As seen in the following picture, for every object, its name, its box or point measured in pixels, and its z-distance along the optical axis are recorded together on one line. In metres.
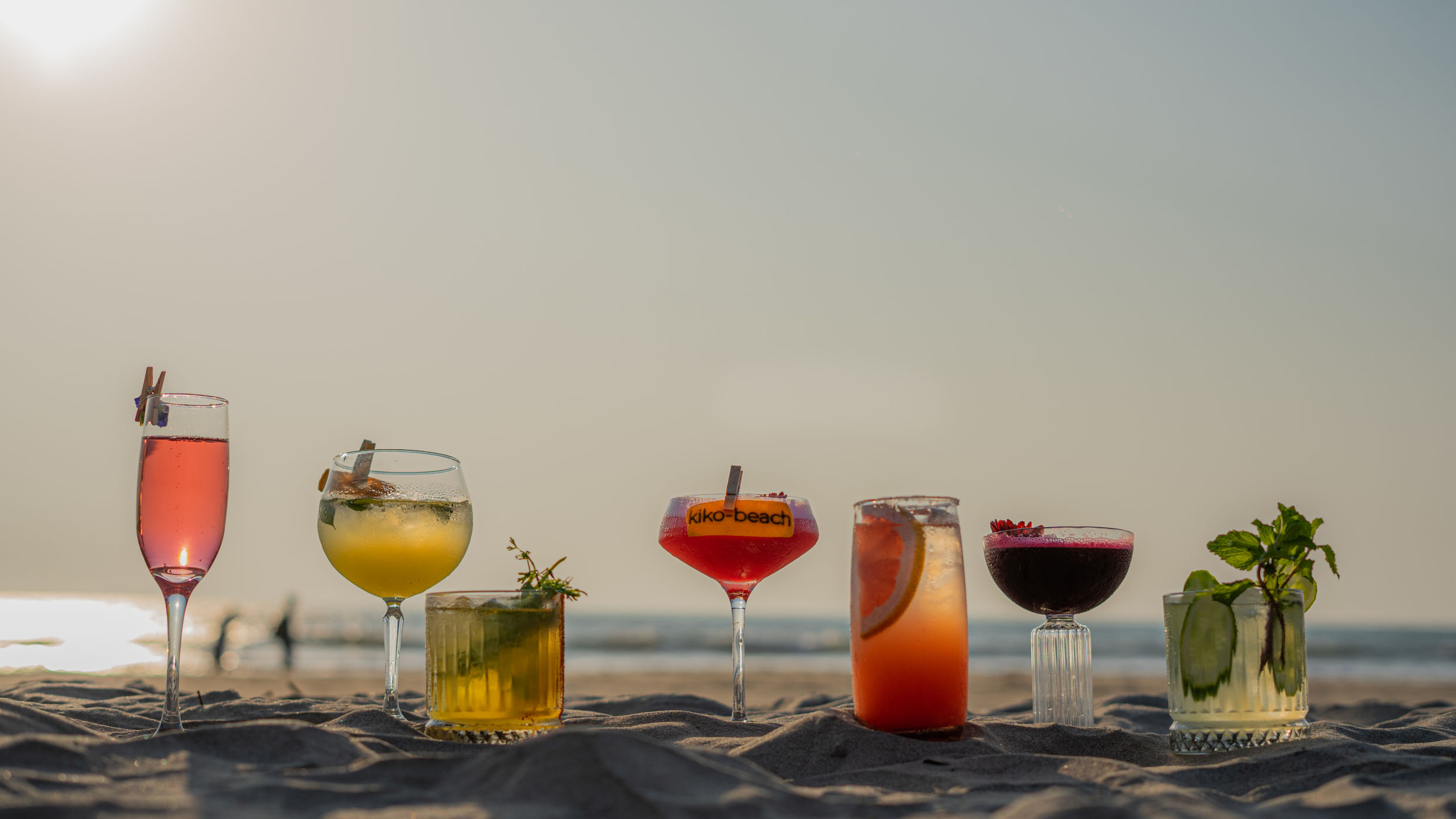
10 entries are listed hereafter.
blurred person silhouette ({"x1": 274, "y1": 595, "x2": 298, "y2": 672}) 13.75
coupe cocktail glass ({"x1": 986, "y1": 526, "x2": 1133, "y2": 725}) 2.93
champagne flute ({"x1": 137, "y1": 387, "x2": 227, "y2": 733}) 2.59
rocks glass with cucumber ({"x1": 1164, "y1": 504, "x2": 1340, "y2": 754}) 2.56
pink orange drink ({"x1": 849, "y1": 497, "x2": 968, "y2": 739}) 2.62
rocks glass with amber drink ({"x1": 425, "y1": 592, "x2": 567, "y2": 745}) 2.60
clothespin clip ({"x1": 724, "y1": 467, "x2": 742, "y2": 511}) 3.22
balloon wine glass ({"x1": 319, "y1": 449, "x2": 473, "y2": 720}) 3.04
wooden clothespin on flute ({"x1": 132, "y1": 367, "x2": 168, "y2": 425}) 2.62
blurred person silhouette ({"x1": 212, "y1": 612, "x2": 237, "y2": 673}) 11.28
